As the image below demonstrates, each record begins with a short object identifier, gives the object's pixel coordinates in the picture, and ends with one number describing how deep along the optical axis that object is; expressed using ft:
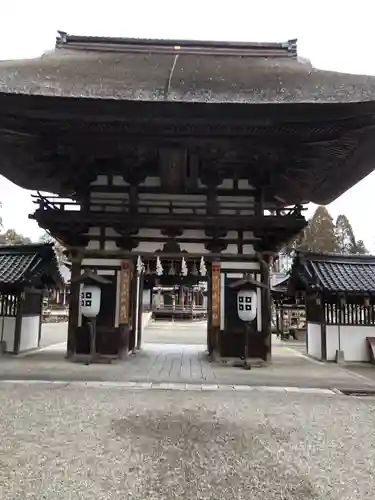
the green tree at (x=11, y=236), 137.58
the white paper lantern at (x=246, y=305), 27.86
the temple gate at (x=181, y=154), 21.07
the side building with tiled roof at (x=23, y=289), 34.40
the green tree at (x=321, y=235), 115.14
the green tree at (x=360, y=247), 150.10
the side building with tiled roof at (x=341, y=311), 33.96
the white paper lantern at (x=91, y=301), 28.25
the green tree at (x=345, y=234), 145.19
